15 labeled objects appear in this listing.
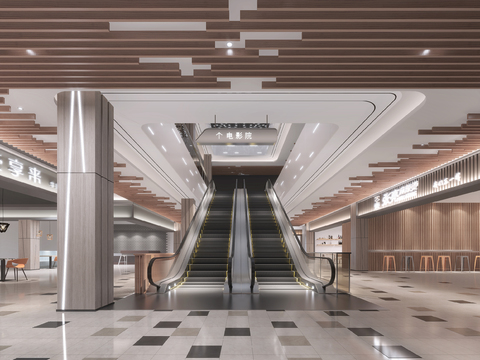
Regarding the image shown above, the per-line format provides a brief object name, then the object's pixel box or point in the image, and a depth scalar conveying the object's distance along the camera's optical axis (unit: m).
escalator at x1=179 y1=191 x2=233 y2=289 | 8.80
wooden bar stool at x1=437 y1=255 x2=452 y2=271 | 15.44
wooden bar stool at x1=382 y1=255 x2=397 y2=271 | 15.72
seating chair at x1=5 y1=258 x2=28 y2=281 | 12.47
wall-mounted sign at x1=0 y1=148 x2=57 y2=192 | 8.96
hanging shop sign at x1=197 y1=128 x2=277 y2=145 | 7.16
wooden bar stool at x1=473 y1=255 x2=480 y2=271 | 15.45
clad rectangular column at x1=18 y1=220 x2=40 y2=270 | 17.92
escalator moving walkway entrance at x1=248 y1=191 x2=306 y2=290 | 8.68
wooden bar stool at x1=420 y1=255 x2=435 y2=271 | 15.39
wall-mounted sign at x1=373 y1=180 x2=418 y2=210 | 11.50
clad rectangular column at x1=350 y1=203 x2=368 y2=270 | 16.20
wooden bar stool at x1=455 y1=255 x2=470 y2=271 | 15.49
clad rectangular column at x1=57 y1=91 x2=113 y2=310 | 5.61
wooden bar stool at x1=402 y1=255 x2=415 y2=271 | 15.58
